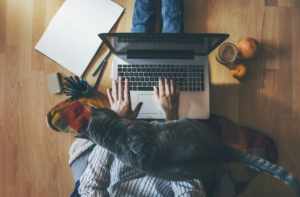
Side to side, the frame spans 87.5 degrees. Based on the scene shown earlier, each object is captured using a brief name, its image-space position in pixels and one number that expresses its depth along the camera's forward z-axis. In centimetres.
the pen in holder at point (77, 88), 85
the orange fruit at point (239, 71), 88
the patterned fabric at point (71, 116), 92
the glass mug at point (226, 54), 89
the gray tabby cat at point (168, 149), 49
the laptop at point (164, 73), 81
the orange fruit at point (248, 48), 85
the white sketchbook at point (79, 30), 94
